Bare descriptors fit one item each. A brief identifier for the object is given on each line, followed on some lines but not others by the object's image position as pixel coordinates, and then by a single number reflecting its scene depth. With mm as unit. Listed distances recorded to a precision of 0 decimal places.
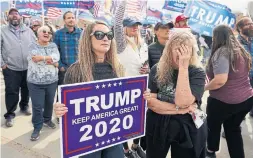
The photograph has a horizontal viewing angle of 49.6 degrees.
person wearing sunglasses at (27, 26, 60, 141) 3932
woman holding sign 2070
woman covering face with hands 2092
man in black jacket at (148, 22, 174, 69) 3425
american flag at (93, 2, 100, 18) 7922
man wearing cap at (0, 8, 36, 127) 4508
